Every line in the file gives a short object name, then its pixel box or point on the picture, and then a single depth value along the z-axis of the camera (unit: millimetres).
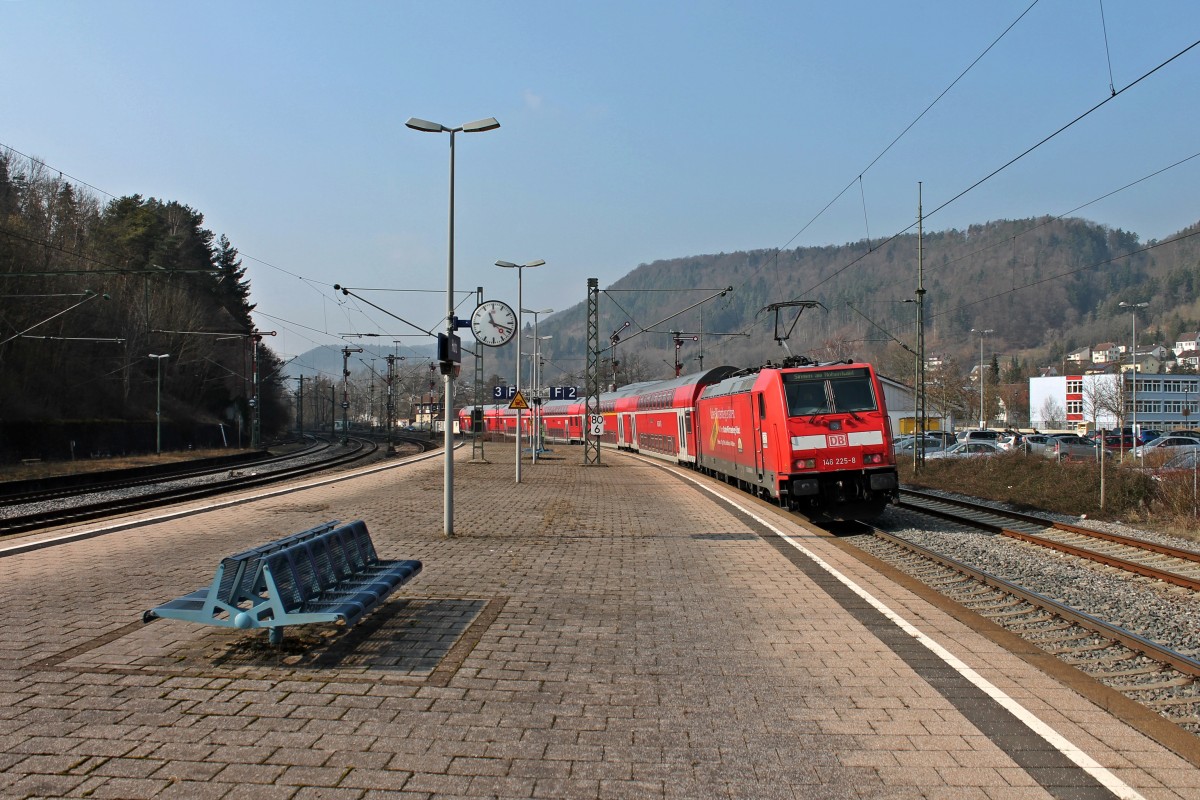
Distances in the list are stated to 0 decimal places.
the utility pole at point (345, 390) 56050
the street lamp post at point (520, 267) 31828
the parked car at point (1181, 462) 20062
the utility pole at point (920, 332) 25481
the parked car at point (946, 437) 43850
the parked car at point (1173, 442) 36125
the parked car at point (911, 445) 39688
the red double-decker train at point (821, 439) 15156
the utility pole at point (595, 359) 32281
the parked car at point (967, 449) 34347
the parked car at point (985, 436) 45625
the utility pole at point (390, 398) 44494
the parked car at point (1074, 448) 27836
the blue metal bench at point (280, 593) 5984
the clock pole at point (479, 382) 33616
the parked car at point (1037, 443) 33894
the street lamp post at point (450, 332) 12242
